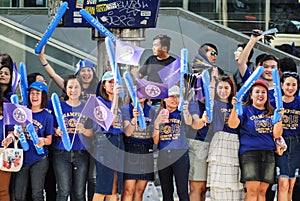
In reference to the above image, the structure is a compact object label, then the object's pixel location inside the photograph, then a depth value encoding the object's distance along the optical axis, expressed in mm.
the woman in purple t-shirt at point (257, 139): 13634
